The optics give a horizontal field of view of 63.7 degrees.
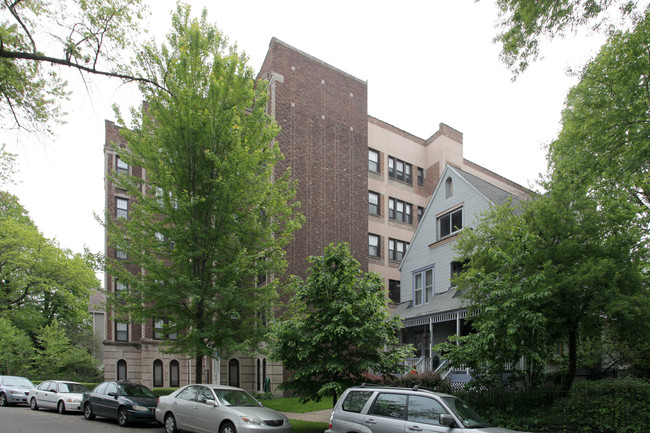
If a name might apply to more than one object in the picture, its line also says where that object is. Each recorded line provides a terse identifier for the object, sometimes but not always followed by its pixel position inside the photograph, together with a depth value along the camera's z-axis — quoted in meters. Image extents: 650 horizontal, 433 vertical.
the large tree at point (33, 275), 38.00
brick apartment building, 32.75
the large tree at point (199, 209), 16.33
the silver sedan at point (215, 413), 12.37
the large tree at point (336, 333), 13.02
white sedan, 20.08
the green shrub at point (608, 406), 11.86
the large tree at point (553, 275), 13.16
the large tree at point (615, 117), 12.30
